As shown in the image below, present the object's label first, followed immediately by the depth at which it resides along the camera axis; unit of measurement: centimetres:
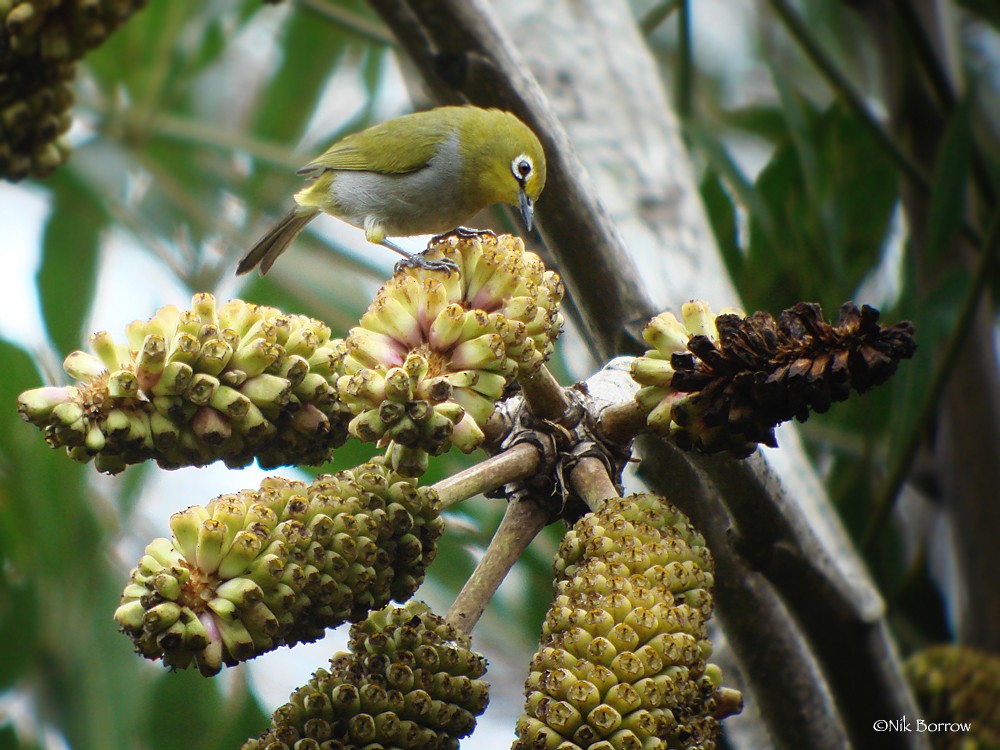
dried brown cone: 471
